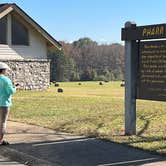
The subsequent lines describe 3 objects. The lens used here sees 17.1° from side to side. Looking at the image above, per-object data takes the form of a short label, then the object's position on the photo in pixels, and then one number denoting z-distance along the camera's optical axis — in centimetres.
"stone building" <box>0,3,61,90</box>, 3341
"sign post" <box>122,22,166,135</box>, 1107
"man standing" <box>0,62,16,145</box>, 1106
